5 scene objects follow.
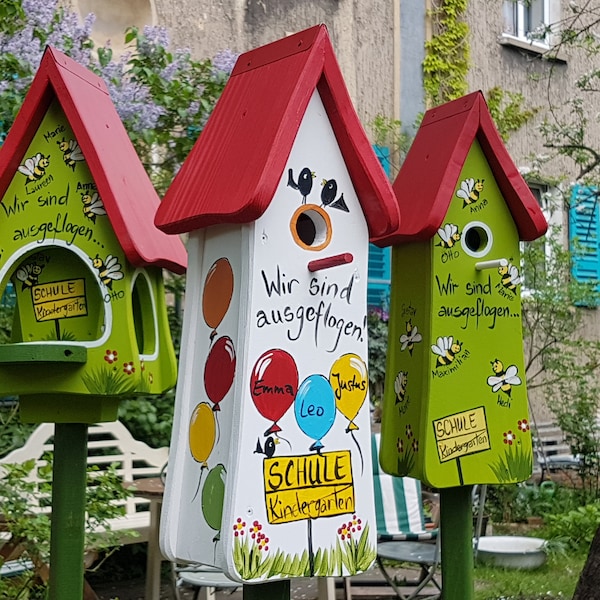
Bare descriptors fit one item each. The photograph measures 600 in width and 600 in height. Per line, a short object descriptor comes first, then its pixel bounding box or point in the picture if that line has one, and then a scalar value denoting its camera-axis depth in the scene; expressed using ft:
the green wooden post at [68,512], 11.23
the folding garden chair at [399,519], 18.17
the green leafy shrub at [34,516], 13.67
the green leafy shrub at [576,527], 23.79
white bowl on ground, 21.72
